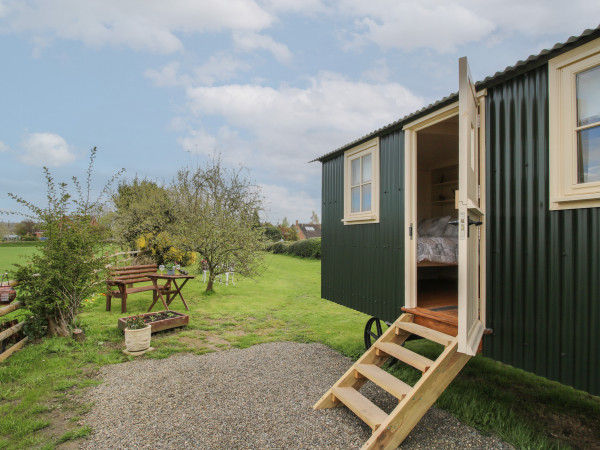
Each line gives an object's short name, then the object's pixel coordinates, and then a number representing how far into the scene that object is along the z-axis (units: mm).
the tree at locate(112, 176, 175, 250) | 12859
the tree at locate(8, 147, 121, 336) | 4957
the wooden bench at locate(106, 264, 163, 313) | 7023
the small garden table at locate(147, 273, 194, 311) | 7102
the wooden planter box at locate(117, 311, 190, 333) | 5559
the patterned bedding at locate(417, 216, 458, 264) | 4391
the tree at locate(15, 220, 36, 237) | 20156
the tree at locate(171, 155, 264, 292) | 9383
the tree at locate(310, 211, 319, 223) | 48344
